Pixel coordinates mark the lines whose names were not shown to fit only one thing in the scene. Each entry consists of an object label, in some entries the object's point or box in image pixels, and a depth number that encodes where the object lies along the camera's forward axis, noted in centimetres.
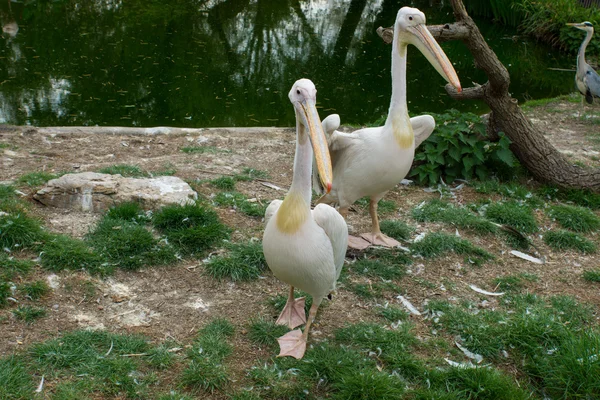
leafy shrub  547
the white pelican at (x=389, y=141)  412
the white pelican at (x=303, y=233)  295
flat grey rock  430
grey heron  823
